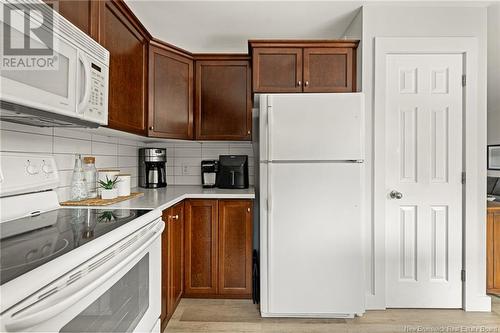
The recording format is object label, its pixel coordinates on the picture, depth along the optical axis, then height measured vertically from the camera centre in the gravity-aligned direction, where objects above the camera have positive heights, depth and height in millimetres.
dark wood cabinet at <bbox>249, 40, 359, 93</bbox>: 2297 +814
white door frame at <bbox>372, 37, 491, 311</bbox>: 2260 +234
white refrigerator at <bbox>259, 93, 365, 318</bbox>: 2068 -202
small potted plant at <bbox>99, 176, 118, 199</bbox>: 1878 -151
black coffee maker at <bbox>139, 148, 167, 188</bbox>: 2705 -8
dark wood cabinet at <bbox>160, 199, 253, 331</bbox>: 2385 -675
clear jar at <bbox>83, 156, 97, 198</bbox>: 1933 -62
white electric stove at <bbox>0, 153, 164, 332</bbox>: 662 -273
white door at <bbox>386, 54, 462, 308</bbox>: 2283 -98
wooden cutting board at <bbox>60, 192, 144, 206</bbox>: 1667 -215
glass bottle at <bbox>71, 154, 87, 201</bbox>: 1798 -109
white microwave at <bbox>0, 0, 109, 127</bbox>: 917 +356
